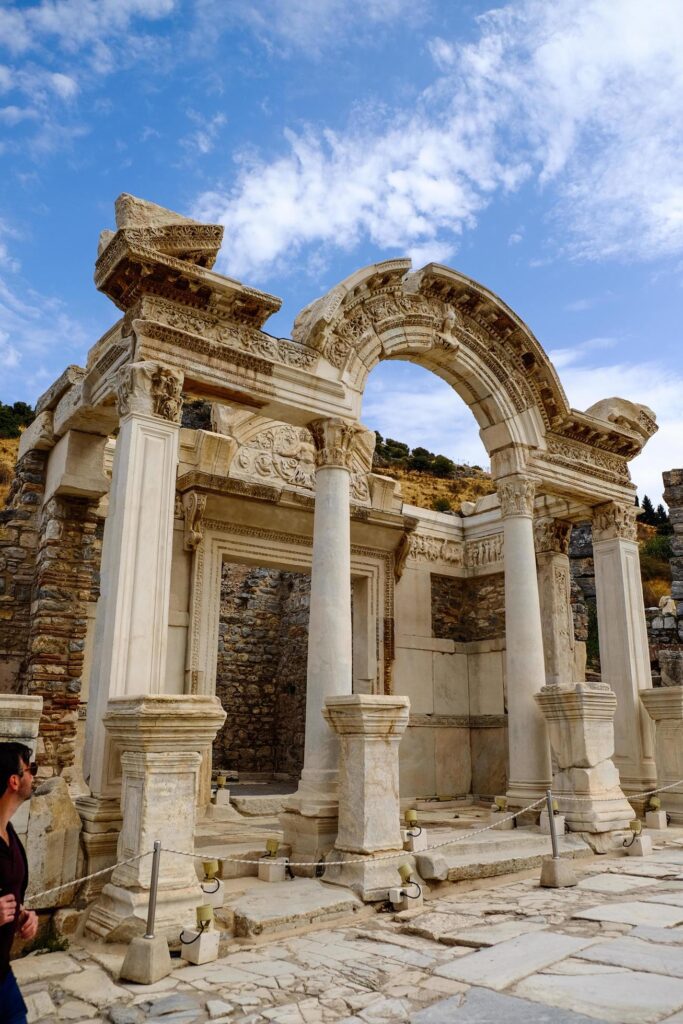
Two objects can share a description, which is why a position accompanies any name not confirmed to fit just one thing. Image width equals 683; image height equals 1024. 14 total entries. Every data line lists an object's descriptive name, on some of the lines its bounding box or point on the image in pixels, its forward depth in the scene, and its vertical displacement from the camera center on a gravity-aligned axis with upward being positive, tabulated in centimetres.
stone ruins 682 +212
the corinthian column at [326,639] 756 +102
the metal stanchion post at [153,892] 496 -92
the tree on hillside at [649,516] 4100 +1135
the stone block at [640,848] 883 -113
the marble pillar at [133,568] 689 +152
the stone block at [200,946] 504 -126
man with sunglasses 285 -49
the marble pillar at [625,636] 1137 +151
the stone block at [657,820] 1042 -99
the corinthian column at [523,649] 1009 +115
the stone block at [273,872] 695 -111
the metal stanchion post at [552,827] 734 -76
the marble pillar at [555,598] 1288 +223
